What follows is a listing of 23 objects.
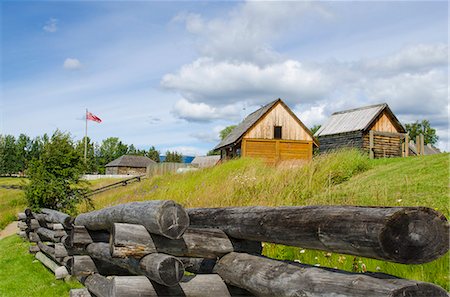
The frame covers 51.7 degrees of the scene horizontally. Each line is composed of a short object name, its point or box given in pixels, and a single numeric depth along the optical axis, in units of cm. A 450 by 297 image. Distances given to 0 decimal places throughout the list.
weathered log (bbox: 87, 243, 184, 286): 327
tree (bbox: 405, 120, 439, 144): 7617
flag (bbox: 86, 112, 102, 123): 4855
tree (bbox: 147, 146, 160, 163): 10403
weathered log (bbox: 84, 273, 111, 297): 392
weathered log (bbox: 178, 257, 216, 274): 425
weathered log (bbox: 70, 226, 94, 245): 582
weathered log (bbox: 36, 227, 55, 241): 920
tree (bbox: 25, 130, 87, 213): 1148
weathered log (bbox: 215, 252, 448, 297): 223
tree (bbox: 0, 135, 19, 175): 8047
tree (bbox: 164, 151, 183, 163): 8312
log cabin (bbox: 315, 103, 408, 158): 2809
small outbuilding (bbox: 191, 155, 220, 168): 8575
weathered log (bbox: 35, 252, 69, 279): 789
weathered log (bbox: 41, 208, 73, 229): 757
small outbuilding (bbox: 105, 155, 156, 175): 8088
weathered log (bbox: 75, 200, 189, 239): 346
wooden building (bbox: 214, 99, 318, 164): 2894
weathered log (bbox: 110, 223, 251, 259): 359
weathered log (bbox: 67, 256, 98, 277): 590
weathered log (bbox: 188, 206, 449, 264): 229
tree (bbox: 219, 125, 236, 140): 8950
